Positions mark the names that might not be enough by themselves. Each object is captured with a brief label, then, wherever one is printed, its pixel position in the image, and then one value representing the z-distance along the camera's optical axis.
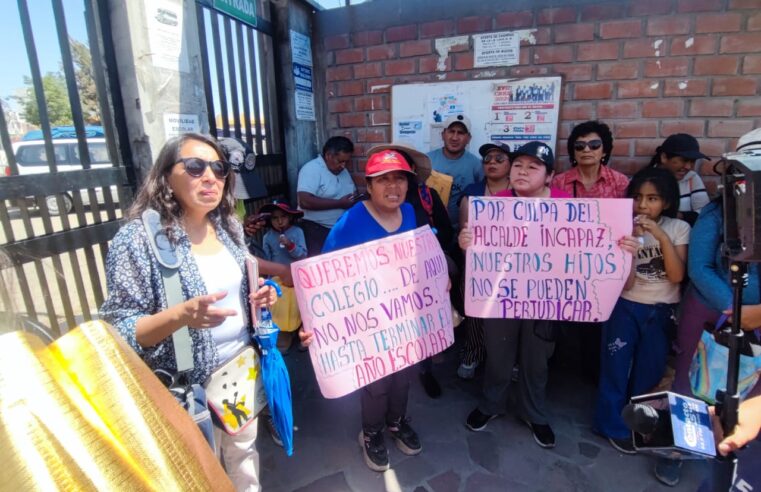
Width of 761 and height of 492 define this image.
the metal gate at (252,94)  3.30
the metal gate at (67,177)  2.07
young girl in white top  2.37
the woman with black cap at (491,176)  2.94
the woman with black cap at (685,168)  2.79
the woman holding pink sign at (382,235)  2.28
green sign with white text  3.26
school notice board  3.40
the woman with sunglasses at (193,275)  1.47
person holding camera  1.99
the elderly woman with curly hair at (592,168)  2.66
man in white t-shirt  3.72
